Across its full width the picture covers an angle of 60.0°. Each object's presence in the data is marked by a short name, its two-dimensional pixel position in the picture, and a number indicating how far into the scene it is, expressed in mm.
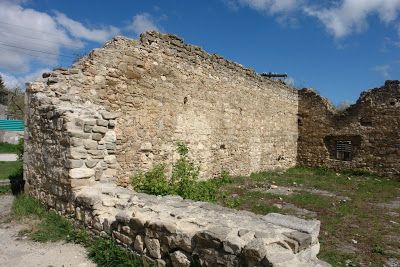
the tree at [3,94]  37175
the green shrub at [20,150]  10211
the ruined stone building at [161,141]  3260
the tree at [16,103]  34269
